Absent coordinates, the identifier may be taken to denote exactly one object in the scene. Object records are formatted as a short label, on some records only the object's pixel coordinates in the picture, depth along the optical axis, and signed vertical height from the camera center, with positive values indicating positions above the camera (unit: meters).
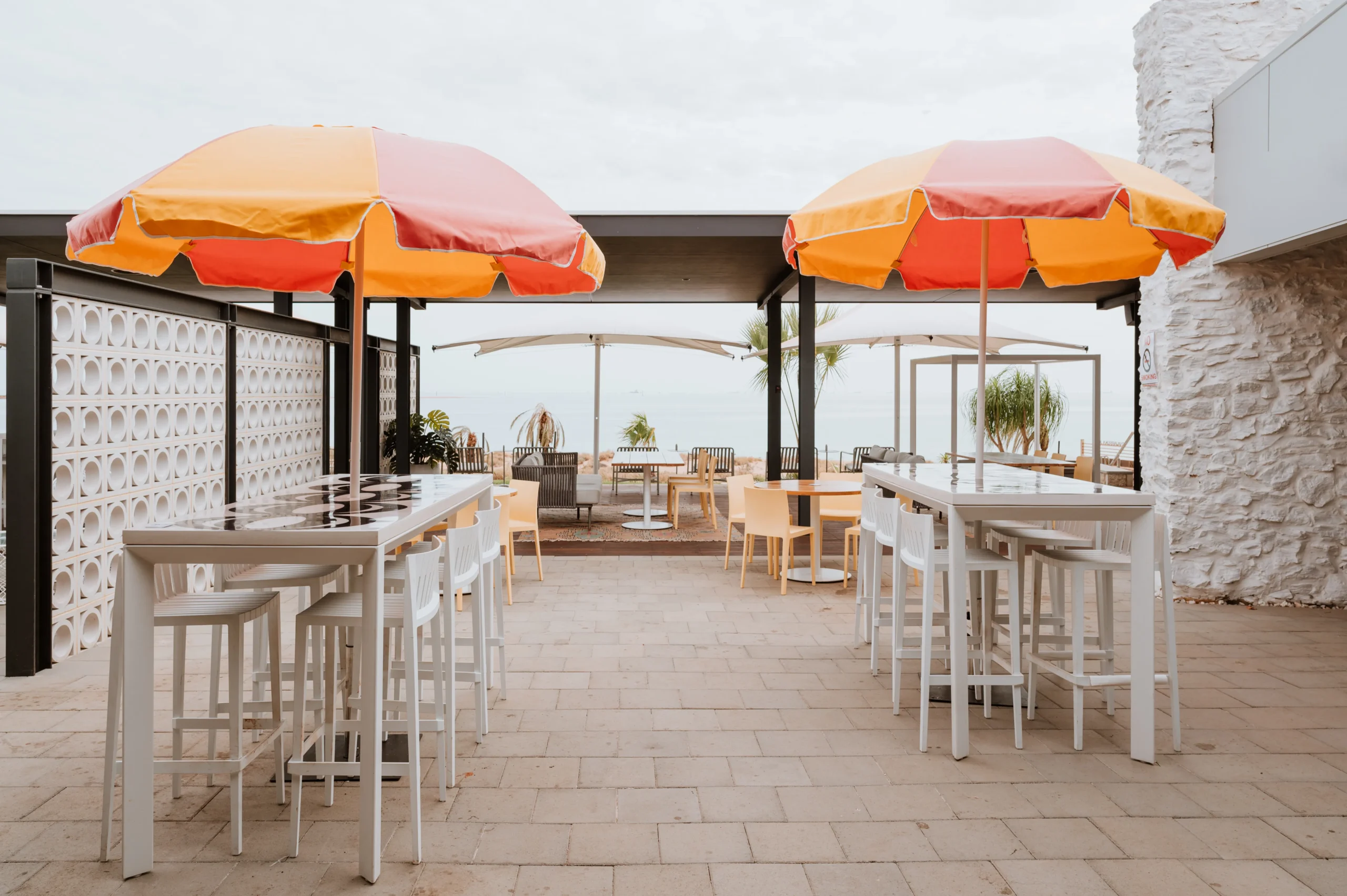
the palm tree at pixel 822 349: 16.75 +2.11
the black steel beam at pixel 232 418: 6.19 +0.22
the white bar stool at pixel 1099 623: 3.39 -0.75
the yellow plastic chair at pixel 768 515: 6.45 -0.51
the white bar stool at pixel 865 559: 4.45 -0.63
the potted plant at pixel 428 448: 10.12 +0.00
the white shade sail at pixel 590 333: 9.80 +1.36
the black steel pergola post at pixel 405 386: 9.80 +0.72
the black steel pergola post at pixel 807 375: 7.96 +0.68
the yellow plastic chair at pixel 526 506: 6.59 -0.45
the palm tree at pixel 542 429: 11.21 +0.24
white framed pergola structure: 8.18 +0.76
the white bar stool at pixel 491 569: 3.62 -0.55
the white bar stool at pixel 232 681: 2.54 -0.74
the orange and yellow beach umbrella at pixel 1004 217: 3.12 +1.01
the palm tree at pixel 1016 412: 12.71 +0.53
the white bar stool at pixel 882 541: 3.96 -0.45
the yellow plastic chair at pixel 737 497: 7.08 -0.42
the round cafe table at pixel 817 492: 6.53 -0.34
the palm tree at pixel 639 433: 14.38 +0.24
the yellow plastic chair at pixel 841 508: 6.48 -0.48
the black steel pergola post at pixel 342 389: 8.44 +0.59
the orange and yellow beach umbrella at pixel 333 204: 2.44 +0.75
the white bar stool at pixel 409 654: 2.55 -0.69
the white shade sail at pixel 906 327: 9.41 +1.35
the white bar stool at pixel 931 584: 3.38 -0.59
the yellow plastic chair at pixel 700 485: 9.95 -0.45
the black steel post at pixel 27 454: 4.24 -0.03
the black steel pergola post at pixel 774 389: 10.22 +0.69
